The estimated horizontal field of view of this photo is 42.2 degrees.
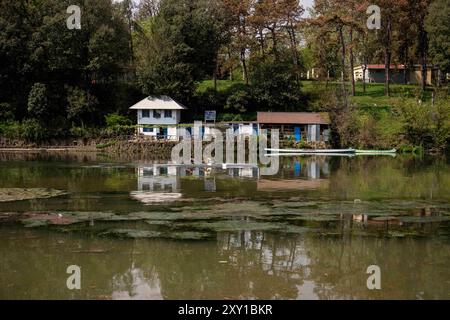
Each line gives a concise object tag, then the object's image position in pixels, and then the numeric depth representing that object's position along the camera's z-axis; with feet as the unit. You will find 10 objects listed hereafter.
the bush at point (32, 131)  200.75
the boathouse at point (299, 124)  197.77
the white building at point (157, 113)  207.51
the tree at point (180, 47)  209.77
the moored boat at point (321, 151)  180.34
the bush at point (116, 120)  207.82
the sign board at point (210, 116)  209.77
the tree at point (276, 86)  214.48
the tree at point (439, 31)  211.61
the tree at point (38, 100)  200.03
